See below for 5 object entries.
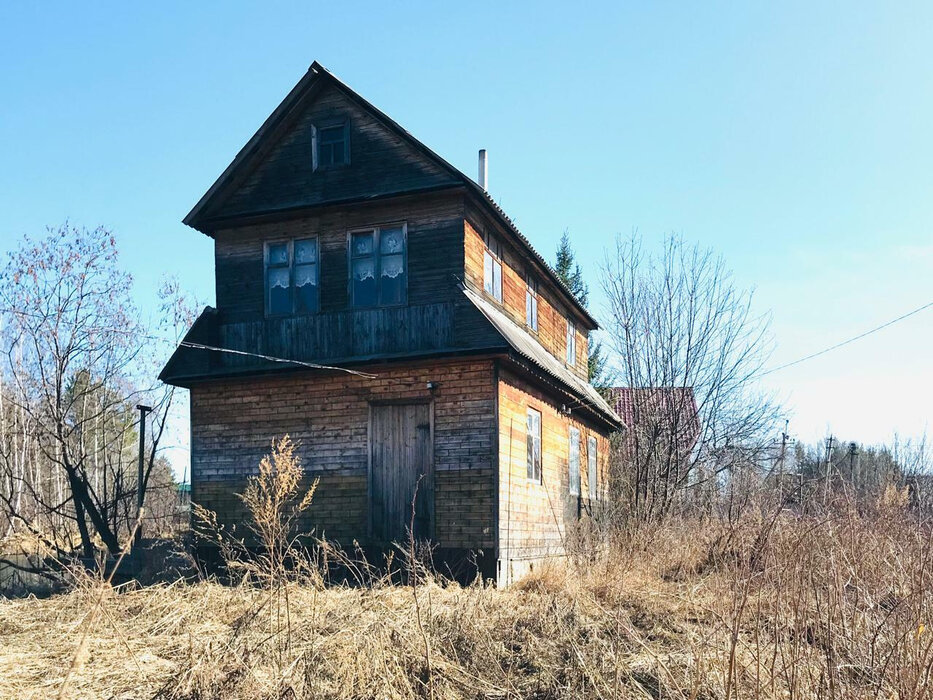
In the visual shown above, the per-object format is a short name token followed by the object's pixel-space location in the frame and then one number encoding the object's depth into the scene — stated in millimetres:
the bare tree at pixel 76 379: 17312
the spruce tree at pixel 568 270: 42688
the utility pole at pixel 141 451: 16844
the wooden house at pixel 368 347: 14195
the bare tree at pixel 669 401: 20016
